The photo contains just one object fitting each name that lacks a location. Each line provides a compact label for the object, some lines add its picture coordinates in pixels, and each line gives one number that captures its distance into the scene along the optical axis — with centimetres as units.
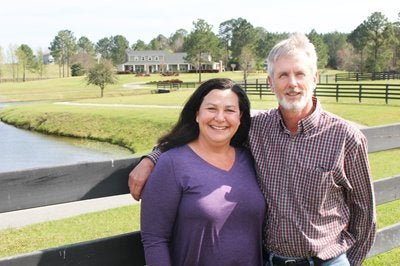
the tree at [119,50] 13323
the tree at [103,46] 16638
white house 11788
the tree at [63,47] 14288
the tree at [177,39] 15756
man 256
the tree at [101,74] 5975
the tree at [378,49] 6800
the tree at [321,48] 8732
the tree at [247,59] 7950
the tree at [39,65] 11932
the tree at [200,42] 8256
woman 240
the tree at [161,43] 14488
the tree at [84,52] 12484
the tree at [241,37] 11652
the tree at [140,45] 14642
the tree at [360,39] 7538
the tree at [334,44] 12027
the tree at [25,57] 11375
